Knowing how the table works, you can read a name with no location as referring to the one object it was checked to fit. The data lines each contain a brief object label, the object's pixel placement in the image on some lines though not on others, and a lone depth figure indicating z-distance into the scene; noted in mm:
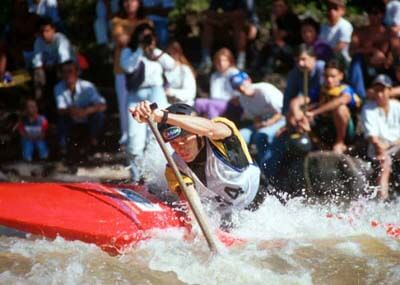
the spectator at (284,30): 20203
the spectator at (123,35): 18375
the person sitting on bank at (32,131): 18937
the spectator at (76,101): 19031
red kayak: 13125
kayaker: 12750
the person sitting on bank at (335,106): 17531
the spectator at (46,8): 21094
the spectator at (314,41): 18828
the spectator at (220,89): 18391
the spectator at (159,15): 20312
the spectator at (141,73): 18078
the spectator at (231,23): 20797
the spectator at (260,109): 17766
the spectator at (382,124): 17141
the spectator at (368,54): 18250
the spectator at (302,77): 17922
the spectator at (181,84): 18437
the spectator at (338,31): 19250
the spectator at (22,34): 20469
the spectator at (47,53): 19953
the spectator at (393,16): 18578
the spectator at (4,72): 20125
